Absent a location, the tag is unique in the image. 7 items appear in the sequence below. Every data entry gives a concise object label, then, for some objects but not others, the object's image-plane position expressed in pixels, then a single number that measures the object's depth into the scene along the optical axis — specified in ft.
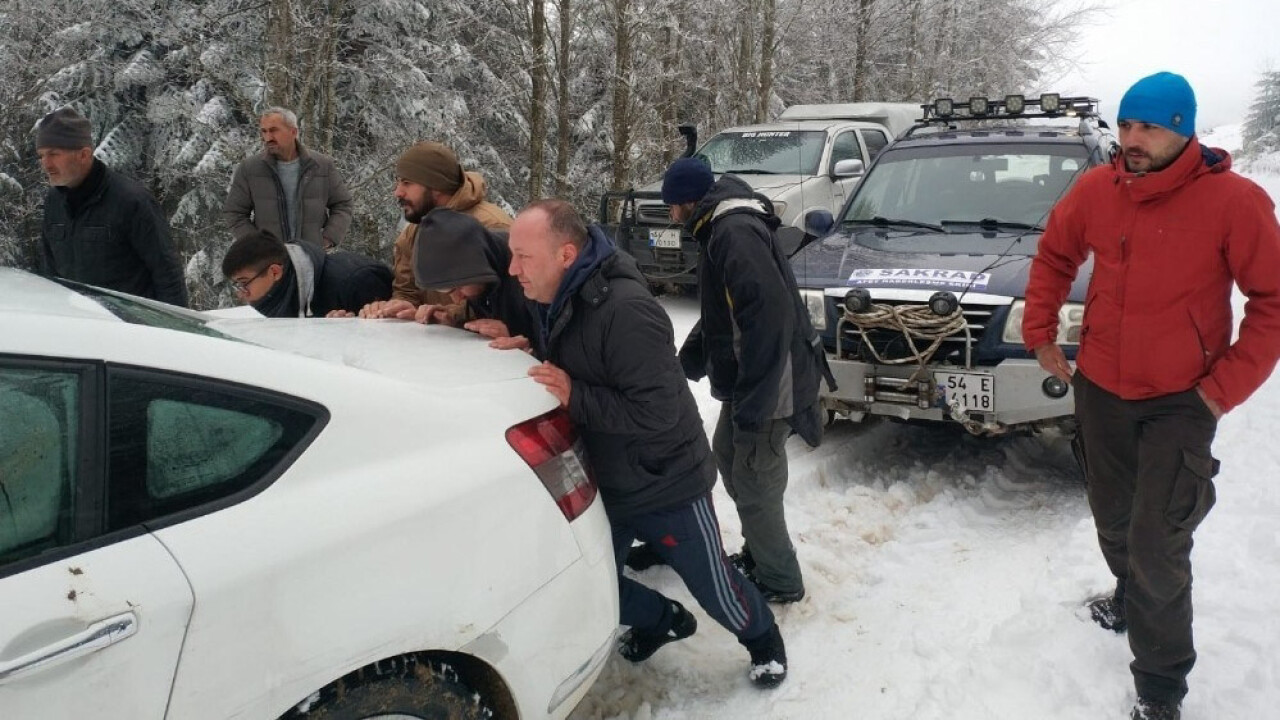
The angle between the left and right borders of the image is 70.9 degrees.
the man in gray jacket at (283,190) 18.47
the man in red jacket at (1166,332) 8.21
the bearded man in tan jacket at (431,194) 11.74
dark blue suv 14.38
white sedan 5.24
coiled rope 14.53
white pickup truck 28.76
